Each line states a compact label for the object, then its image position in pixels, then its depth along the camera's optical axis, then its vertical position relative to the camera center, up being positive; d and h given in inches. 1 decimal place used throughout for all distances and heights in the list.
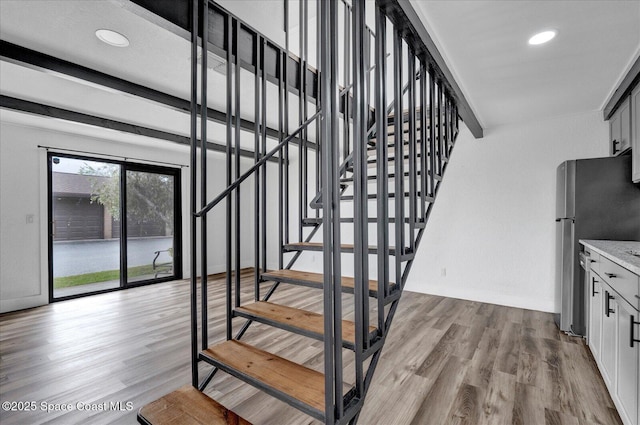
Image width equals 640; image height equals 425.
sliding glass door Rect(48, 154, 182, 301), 177.9 -9.8
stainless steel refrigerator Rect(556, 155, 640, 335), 106.0 -1.1
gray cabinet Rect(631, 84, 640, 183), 96.4 +25.3
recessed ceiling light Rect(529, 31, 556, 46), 76.8 +44.1
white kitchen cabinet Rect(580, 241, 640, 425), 57.4 -25.6
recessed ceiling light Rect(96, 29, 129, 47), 86.3 +49.8
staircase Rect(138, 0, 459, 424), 45.3 -5.5
